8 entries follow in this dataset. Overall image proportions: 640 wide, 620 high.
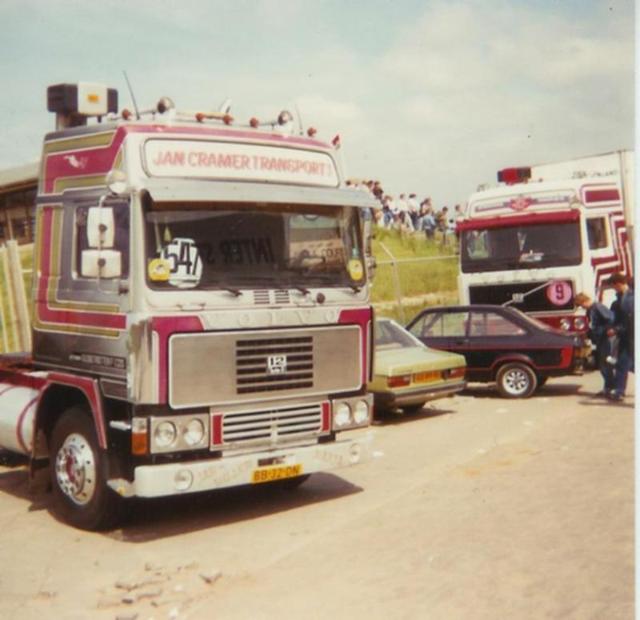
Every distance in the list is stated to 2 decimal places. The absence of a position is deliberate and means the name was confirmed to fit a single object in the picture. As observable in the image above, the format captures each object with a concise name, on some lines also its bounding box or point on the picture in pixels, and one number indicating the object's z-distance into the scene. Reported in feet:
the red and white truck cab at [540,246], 51.34
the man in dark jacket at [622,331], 41.52
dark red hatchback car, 44.86
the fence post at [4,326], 44.68
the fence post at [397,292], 66.77
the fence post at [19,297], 44.86
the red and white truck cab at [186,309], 22.38
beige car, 39.55
